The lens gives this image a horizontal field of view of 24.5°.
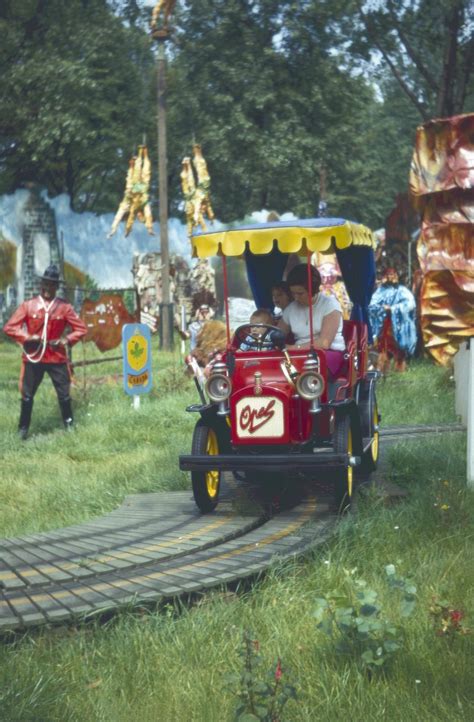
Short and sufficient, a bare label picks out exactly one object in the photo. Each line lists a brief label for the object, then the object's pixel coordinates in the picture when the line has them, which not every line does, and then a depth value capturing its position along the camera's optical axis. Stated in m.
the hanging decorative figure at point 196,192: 27.20
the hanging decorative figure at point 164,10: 22.84
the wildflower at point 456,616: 4.35
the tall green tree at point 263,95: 33.56
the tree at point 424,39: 22.12
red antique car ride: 7.04
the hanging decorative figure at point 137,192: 26.61
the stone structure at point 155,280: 28.98
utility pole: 22.84
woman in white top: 7.71
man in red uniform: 12.04
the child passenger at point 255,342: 7.46
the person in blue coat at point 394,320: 17.78
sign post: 13.50
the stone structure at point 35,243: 28.88
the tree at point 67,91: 30.02
